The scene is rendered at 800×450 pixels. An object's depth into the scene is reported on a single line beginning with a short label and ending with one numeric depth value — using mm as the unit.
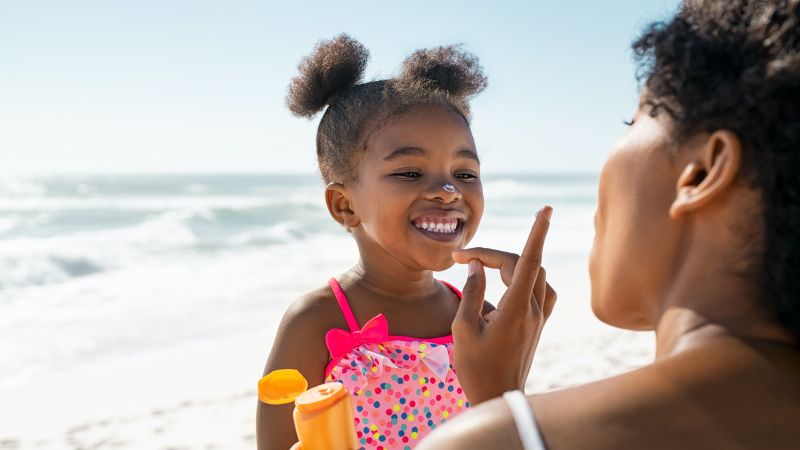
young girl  675
